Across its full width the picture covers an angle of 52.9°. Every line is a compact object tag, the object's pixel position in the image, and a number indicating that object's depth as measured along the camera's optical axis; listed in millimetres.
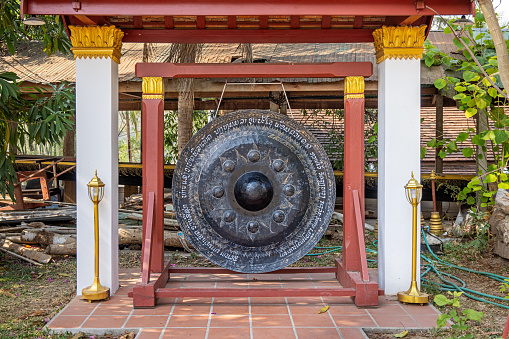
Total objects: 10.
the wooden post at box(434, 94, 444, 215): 9062
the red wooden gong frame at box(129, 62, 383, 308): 4719
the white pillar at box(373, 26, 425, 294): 4750
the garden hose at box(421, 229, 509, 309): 4777
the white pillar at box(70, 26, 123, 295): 4695
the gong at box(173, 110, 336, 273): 4648
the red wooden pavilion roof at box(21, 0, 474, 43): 4289
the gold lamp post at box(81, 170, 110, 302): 4473
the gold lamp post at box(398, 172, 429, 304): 4465
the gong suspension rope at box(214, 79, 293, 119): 6963
